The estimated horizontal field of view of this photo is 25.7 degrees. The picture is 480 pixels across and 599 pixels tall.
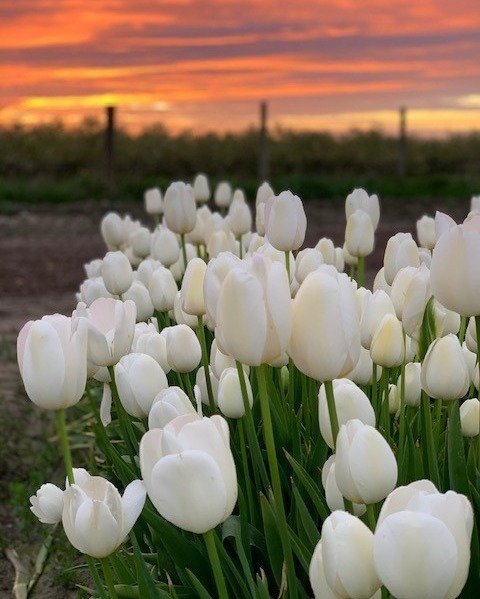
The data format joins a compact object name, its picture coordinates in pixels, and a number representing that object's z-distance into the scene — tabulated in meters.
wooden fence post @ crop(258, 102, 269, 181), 17.42
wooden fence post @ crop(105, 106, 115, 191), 16.36
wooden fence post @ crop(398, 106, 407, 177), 19.34
